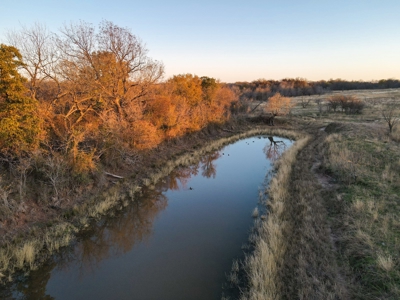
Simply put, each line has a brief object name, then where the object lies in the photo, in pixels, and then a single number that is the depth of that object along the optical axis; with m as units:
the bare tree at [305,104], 53.86
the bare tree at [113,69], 15.73
